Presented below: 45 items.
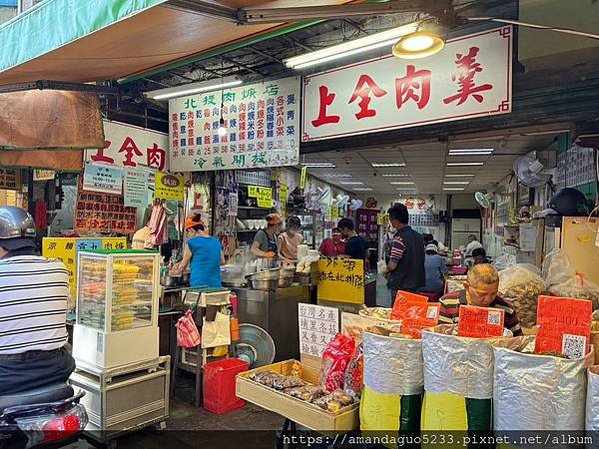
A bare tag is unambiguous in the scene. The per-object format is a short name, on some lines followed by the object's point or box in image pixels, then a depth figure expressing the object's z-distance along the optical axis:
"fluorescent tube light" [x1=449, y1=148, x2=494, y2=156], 8.92
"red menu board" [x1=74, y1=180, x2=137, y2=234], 6.01
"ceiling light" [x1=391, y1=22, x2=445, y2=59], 2.71
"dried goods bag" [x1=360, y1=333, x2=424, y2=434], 1.72
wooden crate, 1.85
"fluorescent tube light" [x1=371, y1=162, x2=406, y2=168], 11.05
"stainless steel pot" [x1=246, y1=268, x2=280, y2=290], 5.40
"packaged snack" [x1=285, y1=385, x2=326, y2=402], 2.01
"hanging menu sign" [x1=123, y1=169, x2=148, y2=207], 6.30
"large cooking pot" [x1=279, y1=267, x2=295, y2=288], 5.60
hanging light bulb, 5.98
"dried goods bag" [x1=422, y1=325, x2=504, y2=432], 1.57
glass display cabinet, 3.61
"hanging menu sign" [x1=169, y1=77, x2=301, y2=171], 5.40
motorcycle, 2.54
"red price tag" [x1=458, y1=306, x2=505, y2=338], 1.79
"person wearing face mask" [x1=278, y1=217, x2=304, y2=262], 7.34
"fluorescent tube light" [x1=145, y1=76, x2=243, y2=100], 5.40
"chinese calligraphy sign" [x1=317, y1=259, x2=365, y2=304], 5.69
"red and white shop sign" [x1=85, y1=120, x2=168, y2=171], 6.05
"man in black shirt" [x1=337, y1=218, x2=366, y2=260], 7.53
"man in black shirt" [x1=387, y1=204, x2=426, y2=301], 4.98
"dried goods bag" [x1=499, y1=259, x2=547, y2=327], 3.21
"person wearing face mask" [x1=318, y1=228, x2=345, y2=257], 8.09
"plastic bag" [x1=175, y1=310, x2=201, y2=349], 4.50
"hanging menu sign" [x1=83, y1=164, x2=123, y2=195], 5.88
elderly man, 2.52
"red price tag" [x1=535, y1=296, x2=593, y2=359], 1.57
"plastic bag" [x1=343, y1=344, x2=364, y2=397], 2.03
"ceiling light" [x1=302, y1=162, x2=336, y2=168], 11.55
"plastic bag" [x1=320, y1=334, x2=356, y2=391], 2.13
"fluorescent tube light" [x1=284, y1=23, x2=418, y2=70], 3.67
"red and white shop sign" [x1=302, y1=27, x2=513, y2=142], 3.90
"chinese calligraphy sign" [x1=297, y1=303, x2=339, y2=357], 2.47
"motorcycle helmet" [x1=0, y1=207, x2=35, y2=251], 2.86
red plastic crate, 4.38
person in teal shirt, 5.20
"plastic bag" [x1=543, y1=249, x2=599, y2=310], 3.13
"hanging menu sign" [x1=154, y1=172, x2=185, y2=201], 6.50
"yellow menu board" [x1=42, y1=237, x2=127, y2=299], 4.62
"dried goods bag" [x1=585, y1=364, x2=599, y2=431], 1.34
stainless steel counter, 5.31
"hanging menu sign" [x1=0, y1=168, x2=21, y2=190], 6.20
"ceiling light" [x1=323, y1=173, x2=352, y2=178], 13.80
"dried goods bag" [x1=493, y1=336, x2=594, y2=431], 1.40
